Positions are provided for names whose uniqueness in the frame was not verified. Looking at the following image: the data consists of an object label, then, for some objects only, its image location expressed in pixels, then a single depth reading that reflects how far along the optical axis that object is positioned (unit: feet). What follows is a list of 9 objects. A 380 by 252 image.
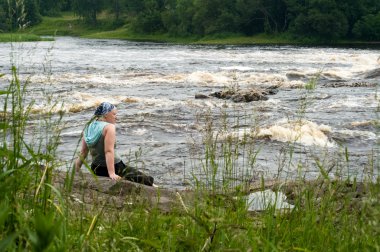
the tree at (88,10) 396.00
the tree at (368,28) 248.32
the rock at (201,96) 66.80
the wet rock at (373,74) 90.38
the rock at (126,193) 15.67
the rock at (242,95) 65.87
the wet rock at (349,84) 79.97
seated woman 25.02
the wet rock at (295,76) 89.62
